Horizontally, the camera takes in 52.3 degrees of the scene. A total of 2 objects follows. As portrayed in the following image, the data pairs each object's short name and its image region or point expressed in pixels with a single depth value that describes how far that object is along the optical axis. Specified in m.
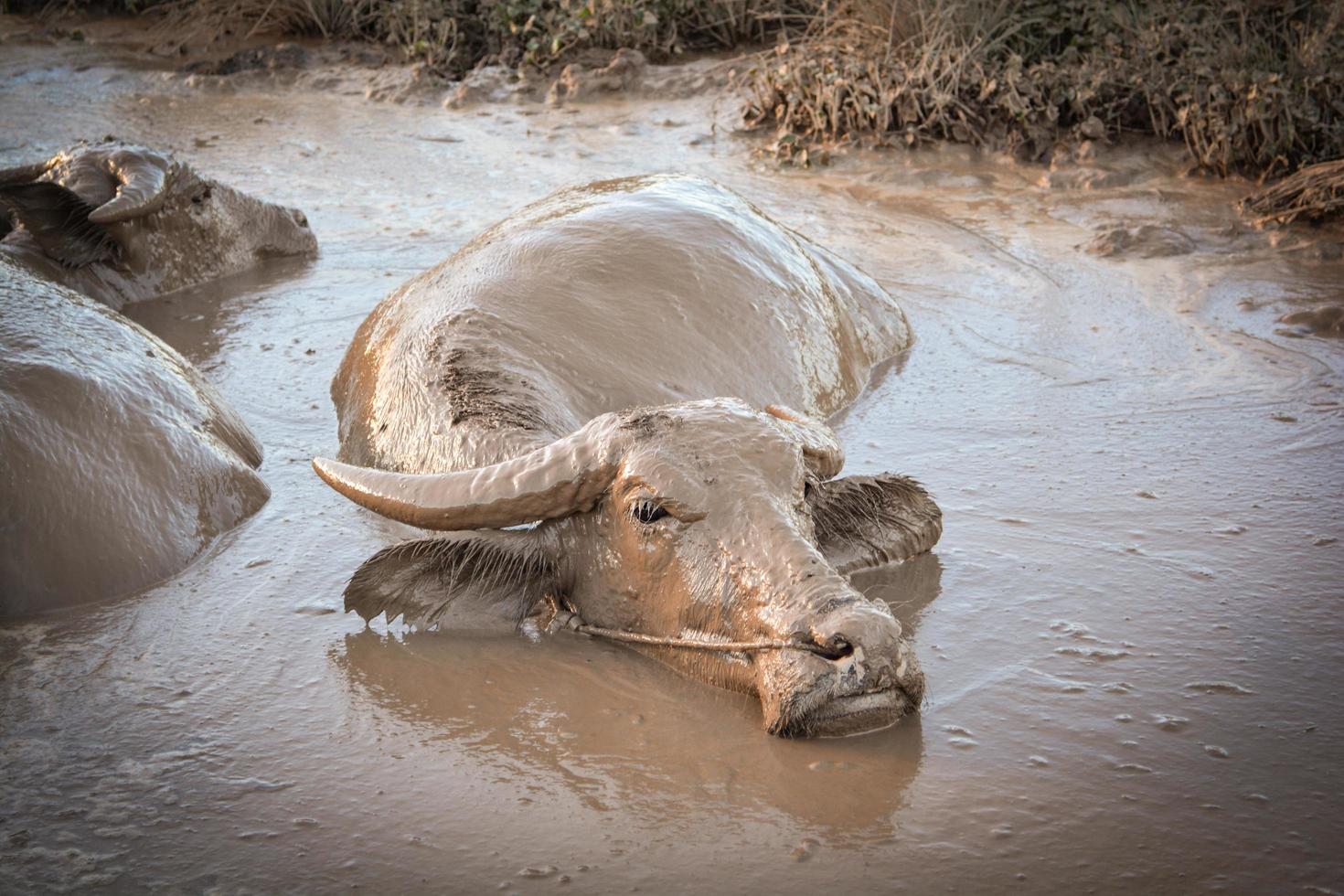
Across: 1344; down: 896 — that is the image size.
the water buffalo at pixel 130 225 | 7.29
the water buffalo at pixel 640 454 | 3.39
